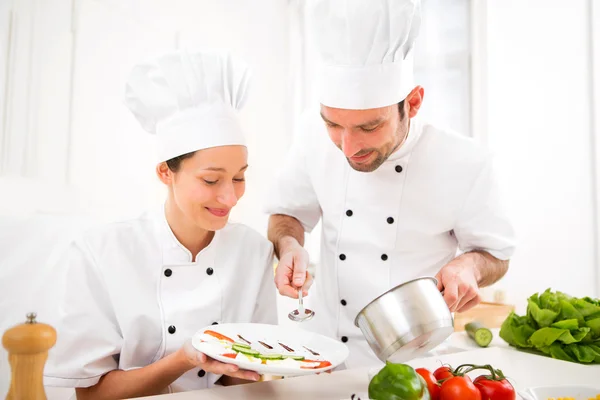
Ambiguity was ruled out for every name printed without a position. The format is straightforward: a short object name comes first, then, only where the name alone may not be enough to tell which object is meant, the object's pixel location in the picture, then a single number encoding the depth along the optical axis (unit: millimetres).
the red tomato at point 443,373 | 1442
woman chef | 1729
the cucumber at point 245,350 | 1519
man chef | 1914
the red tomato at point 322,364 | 1459
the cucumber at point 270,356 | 1497
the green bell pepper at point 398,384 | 1240
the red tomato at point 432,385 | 1392
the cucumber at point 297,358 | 1557
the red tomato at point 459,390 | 1317
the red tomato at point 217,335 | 1607
